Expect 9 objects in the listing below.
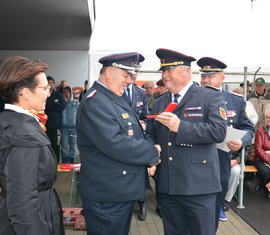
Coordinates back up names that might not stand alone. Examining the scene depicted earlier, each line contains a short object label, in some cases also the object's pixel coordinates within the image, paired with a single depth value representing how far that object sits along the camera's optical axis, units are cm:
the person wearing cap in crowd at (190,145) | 224
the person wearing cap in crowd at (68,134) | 743
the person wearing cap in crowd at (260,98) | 616
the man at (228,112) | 344
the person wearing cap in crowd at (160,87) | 533
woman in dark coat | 154
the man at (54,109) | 709
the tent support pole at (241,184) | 484
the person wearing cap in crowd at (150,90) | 620
